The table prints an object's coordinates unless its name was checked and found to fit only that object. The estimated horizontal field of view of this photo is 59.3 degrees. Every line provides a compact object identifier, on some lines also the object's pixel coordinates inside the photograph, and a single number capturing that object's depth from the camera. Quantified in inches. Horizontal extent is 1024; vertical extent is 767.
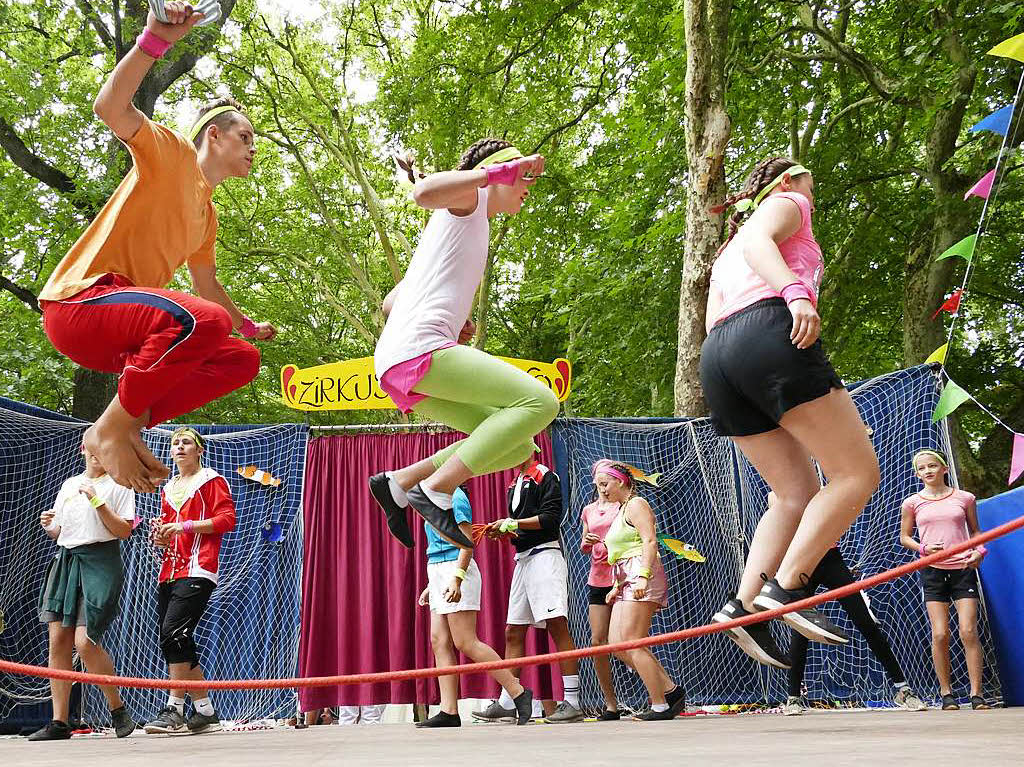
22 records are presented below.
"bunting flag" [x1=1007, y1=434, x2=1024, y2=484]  228.2
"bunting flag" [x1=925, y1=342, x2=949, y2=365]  238.8
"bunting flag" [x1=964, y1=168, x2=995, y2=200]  225.3
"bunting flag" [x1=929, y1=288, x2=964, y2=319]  244.4
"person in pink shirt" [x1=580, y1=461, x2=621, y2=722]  283.1
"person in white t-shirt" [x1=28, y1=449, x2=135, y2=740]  235.9
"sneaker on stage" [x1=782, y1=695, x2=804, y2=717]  267.3
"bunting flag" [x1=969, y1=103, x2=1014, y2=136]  219.6
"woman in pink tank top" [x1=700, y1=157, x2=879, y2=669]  116.0
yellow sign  375.9
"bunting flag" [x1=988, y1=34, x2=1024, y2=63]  186.2
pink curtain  321.4
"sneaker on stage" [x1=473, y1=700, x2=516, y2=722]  277.6
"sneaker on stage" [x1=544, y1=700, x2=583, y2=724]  270.7
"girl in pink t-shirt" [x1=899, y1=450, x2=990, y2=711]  264.1
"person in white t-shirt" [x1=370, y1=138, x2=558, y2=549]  129.7
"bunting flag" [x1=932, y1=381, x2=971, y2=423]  227.7
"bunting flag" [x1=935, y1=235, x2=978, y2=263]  225.0
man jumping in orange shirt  109.0
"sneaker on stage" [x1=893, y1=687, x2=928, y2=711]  292.4
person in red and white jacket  235.5
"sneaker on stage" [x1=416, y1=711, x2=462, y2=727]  233.3
